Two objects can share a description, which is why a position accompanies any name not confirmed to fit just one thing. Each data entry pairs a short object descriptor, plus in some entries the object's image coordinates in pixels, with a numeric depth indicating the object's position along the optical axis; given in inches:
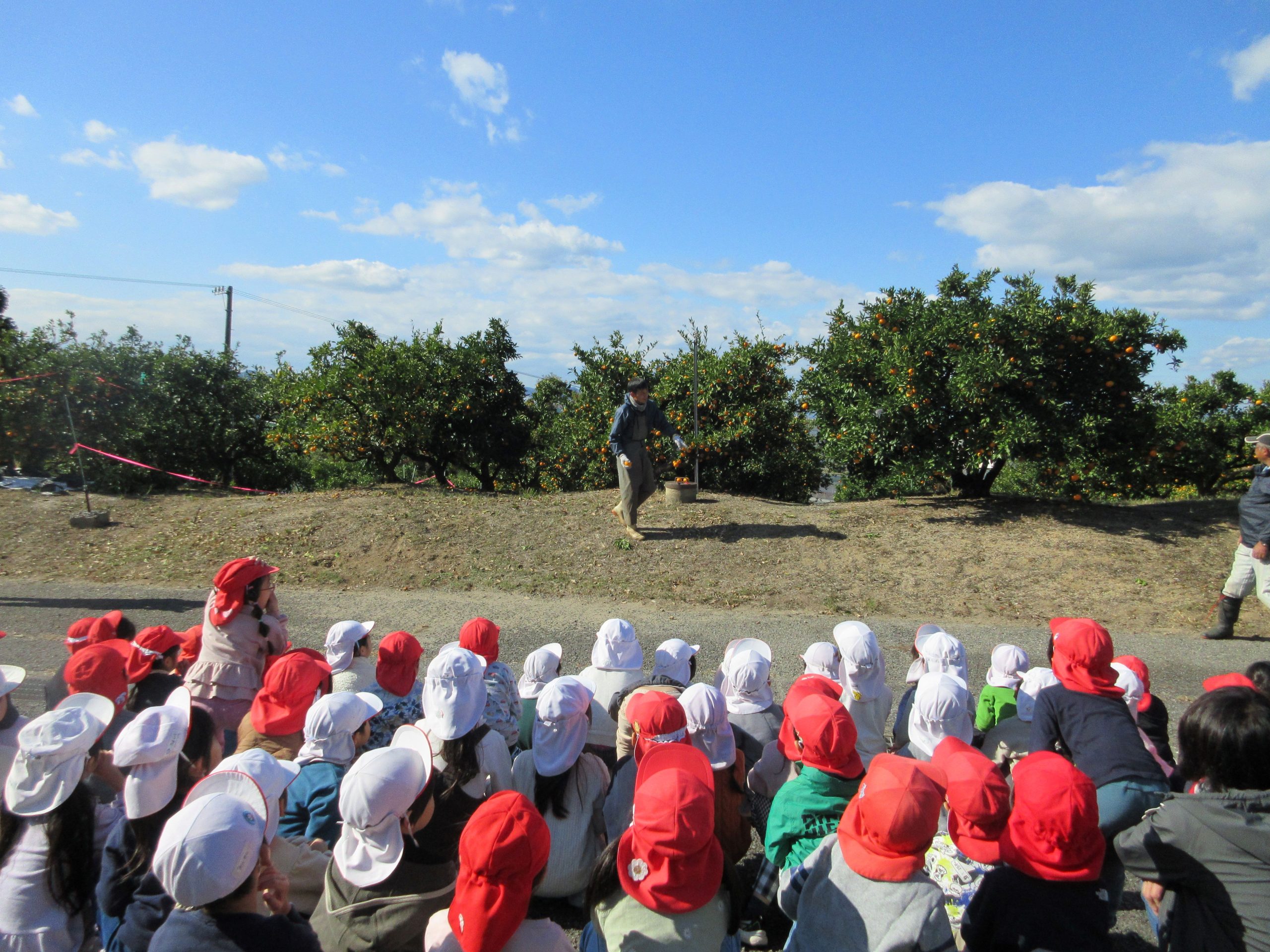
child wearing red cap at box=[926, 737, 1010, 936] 94.6
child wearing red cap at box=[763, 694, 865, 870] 107.4
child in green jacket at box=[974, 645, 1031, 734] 153.7
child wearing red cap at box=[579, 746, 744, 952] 83.5
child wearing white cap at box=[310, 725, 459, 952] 88.5
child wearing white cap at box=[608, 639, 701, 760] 137.3
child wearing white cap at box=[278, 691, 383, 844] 113.4
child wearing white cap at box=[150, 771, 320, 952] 73.3
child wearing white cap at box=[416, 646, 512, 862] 112.7
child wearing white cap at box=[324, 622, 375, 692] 159.8
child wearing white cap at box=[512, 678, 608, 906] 114.7
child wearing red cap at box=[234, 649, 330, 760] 128.6
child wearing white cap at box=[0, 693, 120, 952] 89.4
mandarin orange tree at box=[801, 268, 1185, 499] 349.1
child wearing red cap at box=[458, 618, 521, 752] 138.5
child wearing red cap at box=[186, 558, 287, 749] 155.3
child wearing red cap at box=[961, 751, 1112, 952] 85.7
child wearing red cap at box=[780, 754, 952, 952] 83.4
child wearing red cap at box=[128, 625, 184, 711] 150.5
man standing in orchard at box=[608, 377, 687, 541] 356.8
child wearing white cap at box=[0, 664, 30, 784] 113.7
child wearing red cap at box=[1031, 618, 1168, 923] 110.3
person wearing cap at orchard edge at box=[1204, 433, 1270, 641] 251.9
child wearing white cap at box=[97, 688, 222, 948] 90.7
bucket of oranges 423.5
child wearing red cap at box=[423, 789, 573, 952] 78.0
